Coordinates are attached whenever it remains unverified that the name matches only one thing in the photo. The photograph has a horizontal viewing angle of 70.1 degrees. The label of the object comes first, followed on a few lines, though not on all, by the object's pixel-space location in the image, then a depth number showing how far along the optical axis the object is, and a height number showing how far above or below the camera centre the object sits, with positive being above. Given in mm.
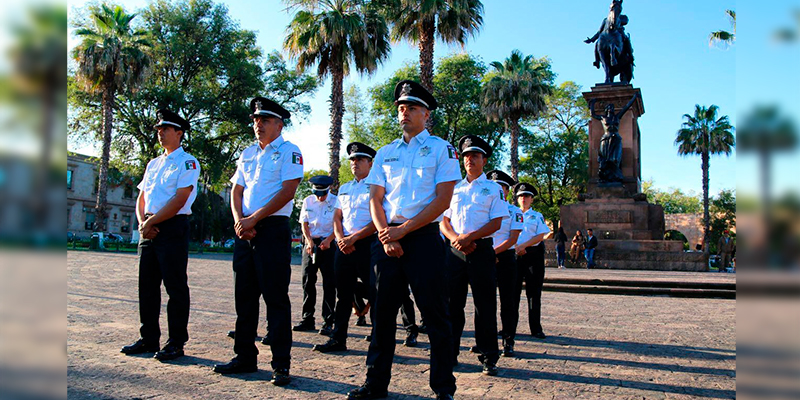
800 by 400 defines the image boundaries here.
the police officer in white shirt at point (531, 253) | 7637 -305
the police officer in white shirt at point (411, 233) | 4109 -28
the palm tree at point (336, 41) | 22234 +7388
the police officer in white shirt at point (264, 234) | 4805 -75
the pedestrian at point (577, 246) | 21562 -518
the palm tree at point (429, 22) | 22062 +8221
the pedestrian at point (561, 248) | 21641 -609
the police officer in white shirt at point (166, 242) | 5465 -183
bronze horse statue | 22812 +7510
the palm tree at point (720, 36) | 25891 +9130
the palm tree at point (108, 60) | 28031 +8033
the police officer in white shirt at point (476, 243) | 5375 -123
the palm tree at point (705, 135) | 44281 +7857
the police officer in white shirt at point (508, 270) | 6321 -454
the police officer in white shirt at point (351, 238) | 6109 -107
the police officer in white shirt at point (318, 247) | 7660 -269
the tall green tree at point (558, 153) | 43812 +6105
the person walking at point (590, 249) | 20594 -601
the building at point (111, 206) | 40812 +1623
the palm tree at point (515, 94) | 32062 +7736
